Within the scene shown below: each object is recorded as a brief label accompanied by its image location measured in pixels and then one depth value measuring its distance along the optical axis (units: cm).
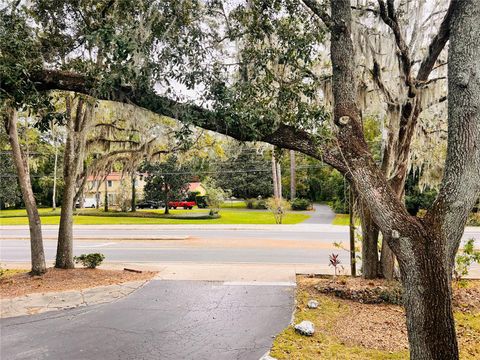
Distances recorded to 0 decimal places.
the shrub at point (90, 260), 913
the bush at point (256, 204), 3709
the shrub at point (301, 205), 3488
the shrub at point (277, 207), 2259
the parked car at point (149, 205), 3609
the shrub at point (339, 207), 2972
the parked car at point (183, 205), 3788
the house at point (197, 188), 4302
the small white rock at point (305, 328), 529
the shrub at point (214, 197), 2784
